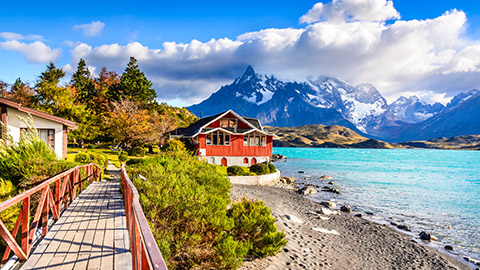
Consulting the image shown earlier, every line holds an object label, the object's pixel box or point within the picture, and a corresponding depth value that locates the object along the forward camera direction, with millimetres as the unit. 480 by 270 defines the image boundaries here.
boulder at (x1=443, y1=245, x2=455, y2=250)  15265
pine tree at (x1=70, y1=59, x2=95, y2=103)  58572
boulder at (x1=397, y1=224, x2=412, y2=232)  18422
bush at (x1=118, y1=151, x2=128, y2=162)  31859
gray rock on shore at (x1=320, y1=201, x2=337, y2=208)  24131
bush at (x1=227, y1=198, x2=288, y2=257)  9883
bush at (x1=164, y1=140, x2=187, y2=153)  35509
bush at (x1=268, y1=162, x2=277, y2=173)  34362
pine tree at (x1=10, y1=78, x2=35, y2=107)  49700
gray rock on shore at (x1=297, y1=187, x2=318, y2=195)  29589
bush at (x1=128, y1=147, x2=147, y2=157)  38406
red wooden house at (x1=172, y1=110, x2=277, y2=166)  40562
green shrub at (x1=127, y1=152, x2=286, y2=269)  7656
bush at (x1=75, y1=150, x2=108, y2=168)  21397
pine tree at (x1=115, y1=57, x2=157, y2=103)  55094
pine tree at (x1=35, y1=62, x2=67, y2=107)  39969
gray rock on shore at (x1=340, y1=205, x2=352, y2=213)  22539
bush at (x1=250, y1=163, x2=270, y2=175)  32153
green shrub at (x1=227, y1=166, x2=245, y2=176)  29953
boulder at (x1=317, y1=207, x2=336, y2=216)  21100
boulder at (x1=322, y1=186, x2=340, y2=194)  31994
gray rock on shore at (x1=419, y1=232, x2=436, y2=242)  16578
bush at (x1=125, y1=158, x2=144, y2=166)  25919
